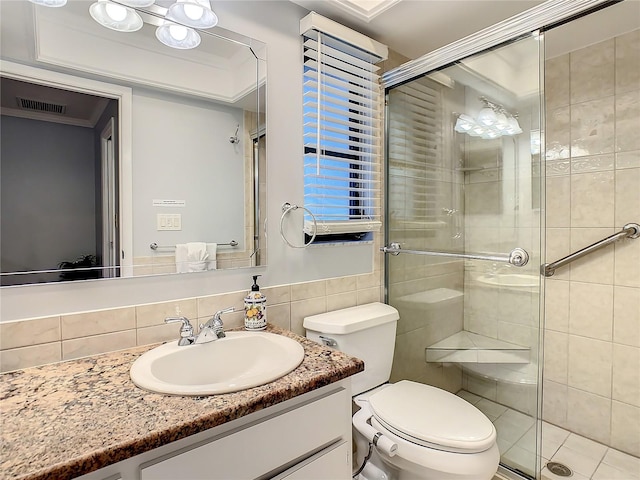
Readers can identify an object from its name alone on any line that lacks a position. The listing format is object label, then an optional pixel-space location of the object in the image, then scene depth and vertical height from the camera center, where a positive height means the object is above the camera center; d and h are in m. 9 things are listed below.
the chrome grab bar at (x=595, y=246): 1.85 -0.06
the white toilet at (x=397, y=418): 1.23 -0.71
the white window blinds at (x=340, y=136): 1.62 +0.48
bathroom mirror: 1.02 +0.29
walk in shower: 1.63 -0.02
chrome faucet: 1.19 -0.32
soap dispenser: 1.34 -0.29
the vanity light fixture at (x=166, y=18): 1.13 +0.73
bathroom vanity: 0.67 -0.40
